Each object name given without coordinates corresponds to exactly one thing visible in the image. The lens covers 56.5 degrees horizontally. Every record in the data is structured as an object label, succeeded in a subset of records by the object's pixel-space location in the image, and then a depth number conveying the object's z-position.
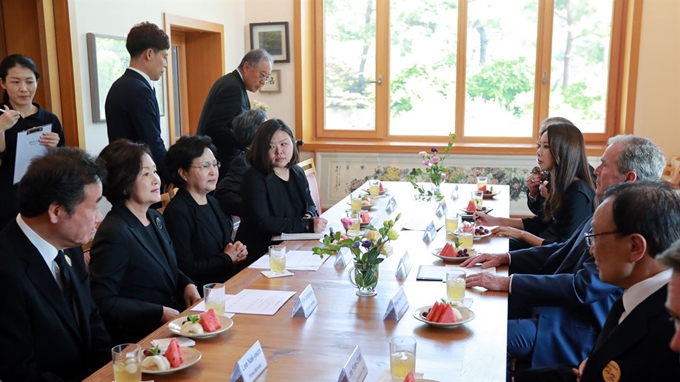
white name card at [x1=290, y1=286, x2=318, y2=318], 1.93
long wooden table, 1.55
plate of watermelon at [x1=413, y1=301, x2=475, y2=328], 1.80
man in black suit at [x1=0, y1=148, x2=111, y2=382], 1.71
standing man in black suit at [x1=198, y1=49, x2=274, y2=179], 4.43
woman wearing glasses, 2.79
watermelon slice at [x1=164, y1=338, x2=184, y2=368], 1.56
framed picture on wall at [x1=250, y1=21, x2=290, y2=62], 6.42
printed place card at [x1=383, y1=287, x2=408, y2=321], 1.89
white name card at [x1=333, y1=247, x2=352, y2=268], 2.53
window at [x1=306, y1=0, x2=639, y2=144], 6.09
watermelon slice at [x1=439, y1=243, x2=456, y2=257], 2.57
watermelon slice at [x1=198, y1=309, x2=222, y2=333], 1.77
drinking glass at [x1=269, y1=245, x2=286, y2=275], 2.38
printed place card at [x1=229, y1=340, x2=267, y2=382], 1.44
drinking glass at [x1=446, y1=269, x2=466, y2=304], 2.00
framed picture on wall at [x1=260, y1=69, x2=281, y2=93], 6.50
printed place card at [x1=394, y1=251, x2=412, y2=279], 2.35
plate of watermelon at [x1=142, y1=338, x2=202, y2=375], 1.54
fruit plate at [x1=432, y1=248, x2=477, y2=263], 2.54
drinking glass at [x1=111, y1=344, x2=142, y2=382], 1.45
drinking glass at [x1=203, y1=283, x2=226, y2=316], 1.91
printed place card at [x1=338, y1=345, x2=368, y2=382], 1.42
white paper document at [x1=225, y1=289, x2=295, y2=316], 2.00
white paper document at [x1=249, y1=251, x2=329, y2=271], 2.49
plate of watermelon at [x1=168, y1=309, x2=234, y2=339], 1.76
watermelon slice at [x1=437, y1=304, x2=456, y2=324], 1.81
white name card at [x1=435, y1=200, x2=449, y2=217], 3.62
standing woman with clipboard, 3.29
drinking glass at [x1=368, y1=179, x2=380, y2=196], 4.18
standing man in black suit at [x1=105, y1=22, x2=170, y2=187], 3.47
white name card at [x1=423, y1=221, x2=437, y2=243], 2.95
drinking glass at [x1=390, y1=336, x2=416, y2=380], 1.46
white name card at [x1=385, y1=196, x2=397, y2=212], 3.73
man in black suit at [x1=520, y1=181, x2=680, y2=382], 1.45
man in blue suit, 2.20
